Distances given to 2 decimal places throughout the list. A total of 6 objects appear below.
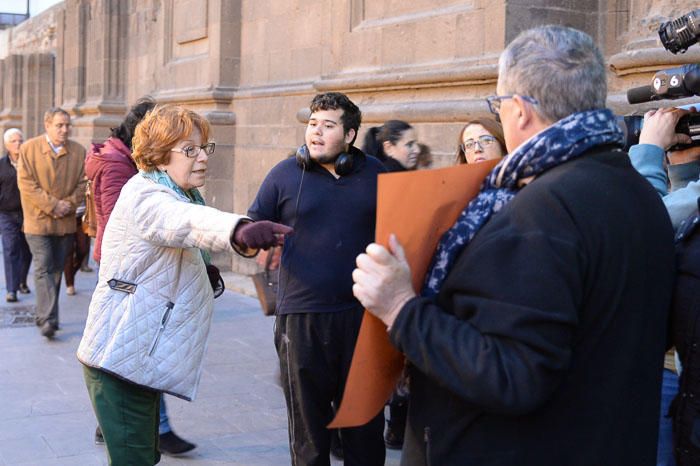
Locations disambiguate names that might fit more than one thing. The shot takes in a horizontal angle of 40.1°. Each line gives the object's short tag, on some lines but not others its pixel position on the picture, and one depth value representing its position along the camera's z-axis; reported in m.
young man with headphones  4.12
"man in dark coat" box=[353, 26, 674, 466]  1.94
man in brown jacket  8.38
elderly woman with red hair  3.53
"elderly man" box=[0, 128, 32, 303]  10.20
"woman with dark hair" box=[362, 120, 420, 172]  5.27
